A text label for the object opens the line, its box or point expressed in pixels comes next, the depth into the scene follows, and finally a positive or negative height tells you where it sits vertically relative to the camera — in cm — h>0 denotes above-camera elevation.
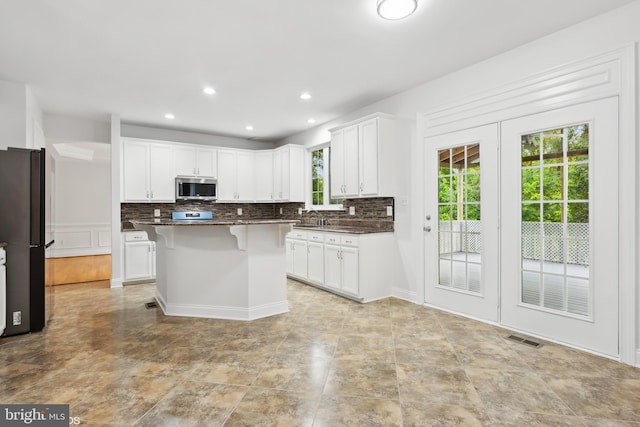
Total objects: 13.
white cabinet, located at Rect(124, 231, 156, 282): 527 -65
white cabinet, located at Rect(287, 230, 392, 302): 420 -64
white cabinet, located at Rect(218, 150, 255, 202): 642 +78
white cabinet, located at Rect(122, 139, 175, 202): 546 +74
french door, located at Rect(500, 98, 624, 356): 261 -9
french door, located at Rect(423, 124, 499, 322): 339 -8
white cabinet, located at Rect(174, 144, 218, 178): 595 +100
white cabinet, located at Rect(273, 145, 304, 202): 629 +82
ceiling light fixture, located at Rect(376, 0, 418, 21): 242 +153
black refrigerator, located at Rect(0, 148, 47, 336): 310 -17
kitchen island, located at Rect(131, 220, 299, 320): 358 -58
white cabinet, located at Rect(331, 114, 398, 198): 431 +78
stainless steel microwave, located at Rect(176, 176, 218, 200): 586 +50
